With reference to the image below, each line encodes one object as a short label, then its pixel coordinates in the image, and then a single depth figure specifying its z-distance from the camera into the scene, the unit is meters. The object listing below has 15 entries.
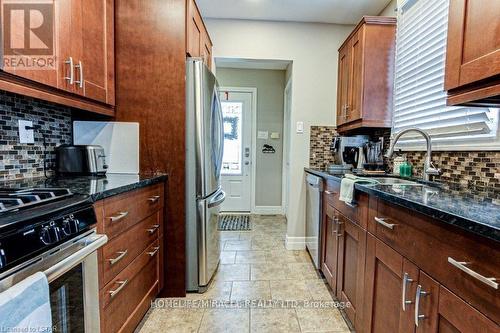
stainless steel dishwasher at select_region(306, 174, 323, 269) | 2.37
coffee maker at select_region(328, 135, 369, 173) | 2.70
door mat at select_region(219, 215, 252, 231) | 3.79
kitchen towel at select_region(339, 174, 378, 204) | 1.53
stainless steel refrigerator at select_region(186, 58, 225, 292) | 1.95
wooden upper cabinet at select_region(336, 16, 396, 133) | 2.28
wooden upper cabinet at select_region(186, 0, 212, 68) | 1.96
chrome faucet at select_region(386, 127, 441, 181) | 1.66
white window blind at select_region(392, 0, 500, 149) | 1.51
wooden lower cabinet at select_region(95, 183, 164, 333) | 1.25
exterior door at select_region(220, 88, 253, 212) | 4.50
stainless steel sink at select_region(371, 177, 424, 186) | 1.72
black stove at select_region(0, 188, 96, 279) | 0.70
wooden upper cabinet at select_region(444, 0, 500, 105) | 1.01
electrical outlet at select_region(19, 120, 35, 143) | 1.55
